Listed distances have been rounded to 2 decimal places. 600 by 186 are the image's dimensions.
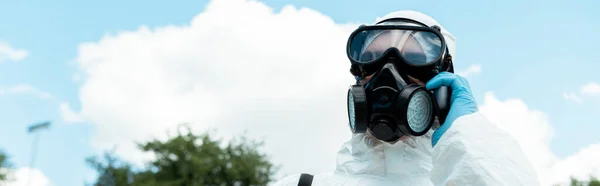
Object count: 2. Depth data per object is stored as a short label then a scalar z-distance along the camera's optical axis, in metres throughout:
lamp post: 27.42
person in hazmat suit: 2.20
